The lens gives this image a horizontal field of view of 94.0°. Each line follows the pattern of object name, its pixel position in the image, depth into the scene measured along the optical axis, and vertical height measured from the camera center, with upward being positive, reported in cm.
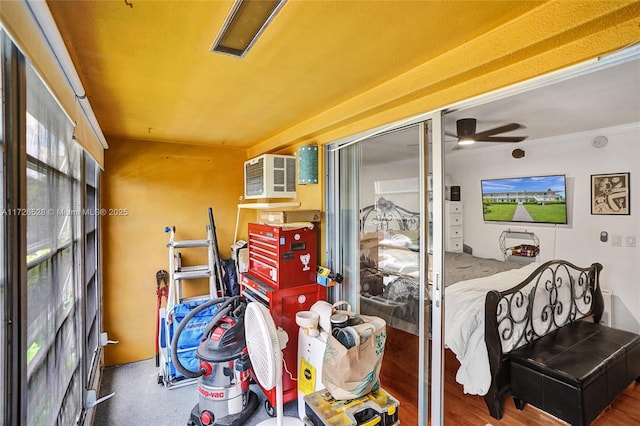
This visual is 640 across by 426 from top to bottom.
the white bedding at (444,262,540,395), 217 -92
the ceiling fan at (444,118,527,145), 226 +61
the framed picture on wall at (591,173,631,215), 180 +10
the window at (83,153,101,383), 219 -50
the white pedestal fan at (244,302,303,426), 158 -76
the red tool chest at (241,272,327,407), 221 -77
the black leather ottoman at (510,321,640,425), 185 -106
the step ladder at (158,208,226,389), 264 -81
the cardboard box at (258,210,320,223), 238 -5
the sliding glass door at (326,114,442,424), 173 -22
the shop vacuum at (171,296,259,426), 194 -110
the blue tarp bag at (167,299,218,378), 262 -113
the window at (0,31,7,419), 81 -13
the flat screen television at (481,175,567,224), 225 +8
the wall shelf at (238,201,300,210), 272 +5
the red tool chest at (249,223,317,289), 226 -35
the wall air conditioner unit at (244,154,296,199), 274 +33
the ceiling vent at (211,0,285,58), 101 +70
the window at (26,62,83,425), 104 -23
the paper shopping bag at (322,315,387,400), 164 -88
